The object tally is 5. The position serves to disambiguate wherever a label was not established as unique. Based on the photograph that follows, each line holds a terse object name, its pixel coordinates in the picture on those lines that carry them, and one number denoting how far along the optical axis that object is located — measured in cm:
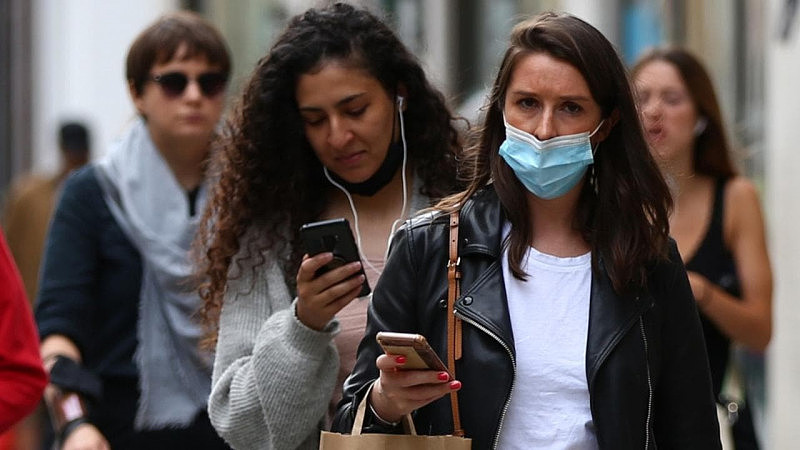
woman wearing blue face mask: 711
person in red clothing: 839
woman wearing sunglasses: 1061
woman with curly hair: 838
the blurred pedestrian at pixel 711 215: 1102
